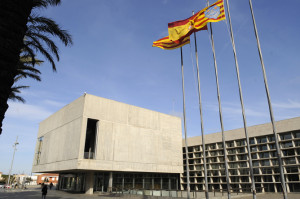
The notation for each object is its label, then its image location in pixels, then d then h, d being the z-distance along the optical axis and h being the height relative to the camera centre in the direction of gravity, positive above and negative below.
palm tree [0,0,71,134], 6.08 +3.57
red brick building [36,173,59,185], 104.62 +0.52
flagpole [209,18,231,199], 17.28 +7.49
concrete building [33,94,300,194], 35.56 +4.69
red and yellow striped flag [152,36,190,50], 19.40 +10.95
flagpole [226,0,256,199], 16.18 +7.05
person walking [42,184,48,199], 25.55 -1.33
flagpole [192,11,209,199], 18.46 +6.15
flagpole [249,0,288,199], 12.59 +5.02
